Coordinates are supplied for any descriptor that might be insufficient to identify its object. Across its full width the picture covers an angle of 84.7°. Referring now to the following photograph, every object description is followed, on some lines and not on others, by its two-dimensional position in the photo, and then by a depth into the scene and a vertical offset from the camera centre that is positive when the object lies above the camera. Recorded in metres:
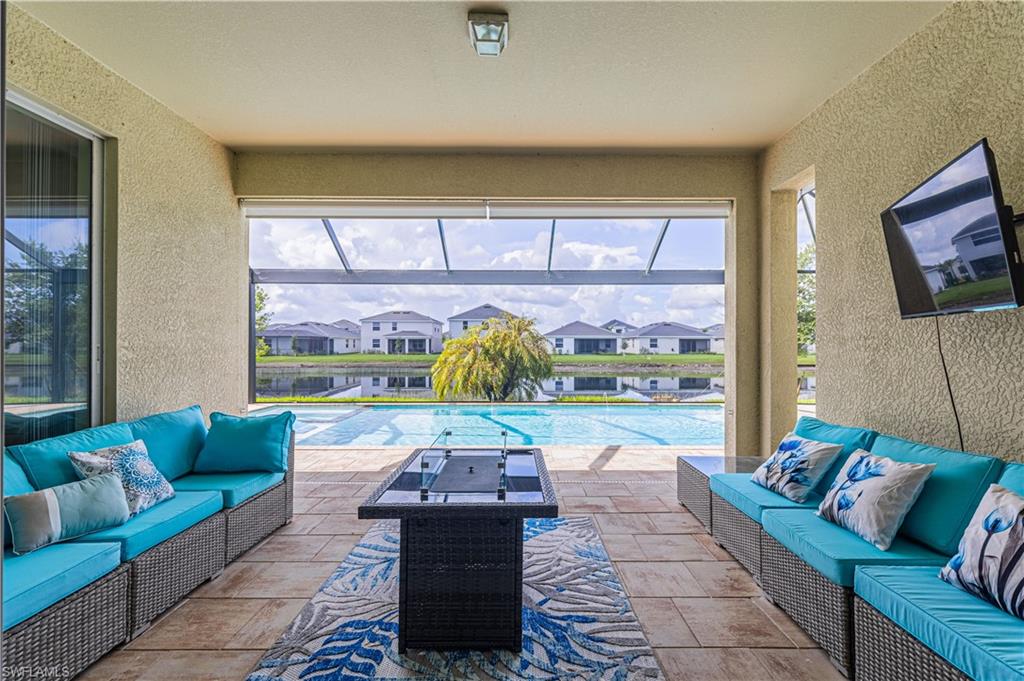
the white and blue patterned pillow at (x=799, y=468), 3.13 -0.69
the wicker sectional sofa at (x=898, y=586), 1.80 -0.91
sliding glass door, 3.06 +0.44
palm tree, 8.09 -0.17
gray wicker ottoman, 3.92 -0.95
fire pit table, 2.44 -1.01
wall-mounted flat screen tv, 2.22 +0.47
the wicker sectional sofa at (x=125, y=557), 2.08 -0.94
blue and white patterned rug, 2.33 -1.32
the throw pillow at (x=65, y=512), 2.34 -0.71
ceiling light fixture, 2.96 +1.72
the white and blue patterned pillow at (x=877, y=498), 2.47 -0.69
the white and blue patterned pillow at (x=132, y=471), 2.79 -0.62
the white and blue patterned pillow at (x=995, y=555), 1.88 -0.73
